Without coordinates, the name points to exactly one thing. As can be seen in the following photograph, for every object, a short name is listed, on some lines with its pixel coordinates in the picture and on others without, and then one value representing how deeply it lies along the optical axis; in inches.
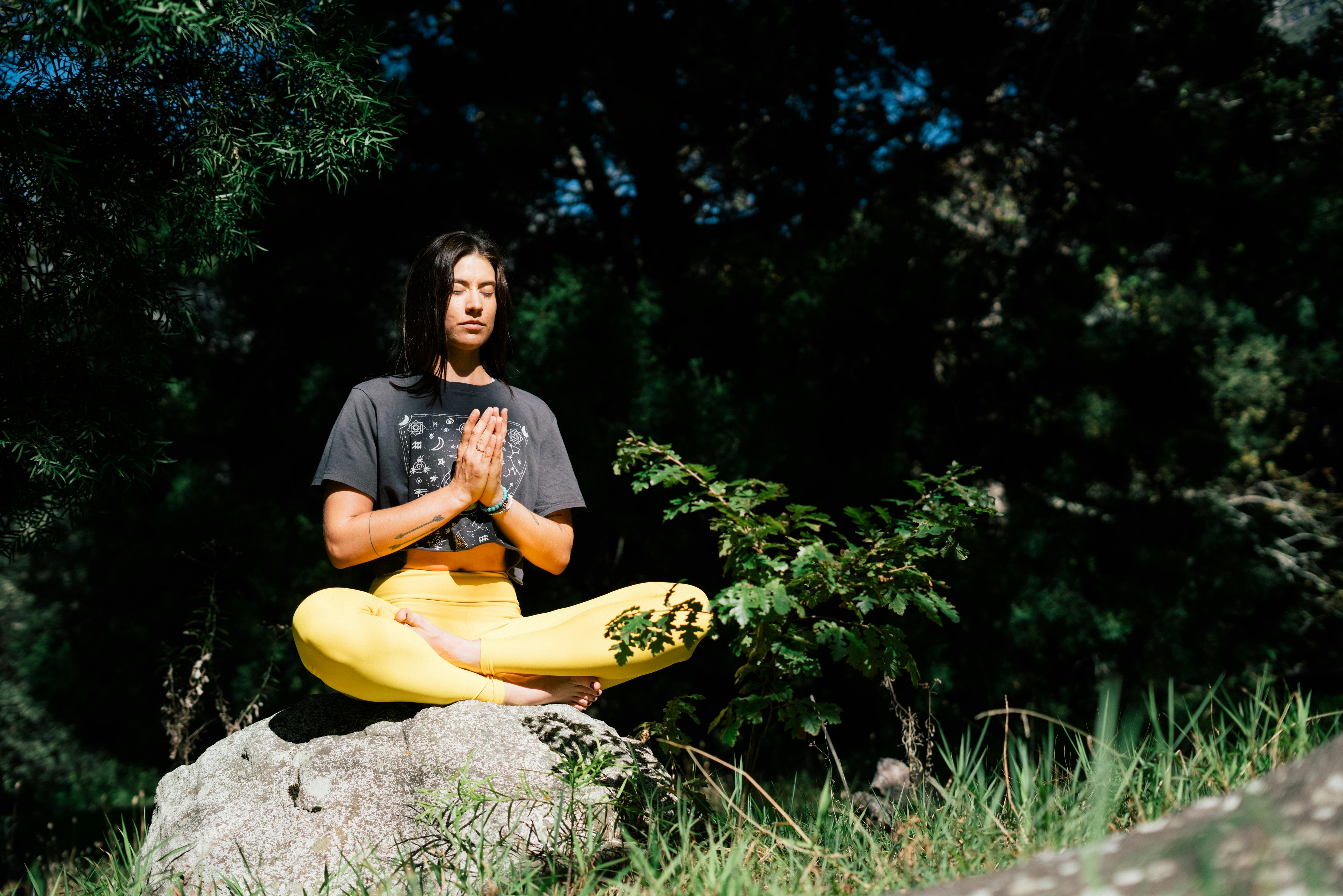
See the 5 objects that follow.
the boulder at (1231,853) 37.7
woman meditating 91.7
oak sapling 79.0
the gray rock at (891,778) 128.6
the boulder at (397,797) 80.4
